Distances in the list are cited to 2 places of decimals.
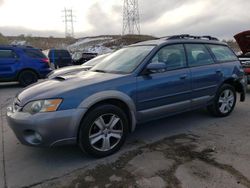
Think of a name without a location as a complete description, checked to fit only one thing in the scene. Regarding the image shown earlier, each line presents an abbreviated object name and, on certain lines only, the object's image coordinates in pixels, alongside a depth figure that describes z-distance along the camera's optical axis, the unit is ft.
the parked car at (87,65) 19.08
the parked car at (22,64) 24.44
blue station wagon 7.87
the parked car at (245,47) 17.95
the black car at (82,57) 45.39
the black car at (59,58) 40.87
